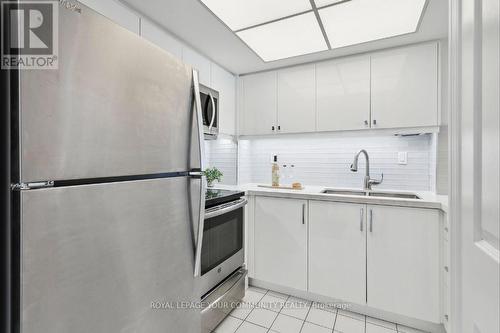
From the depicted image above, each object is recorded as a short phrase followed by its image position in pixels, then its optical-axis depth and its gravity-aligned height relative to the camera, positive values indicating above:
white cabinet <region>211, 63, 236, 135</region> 2.59 +0.75
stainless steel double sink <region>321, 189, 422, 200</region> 2.25 -0.27
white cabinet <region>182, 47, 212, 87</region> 2.16 +0.93
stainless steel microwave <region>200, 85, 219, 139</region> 1.93 +0.43
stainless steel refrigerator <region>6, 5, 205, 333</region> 0.65 -0.06
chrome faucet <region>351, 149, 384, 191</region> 2.43 -0.10
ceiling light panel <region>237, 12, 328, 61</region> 1.81 +1.02
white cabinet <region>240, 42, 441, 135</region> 2.10 +0.67
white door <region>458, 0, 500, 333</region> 0.48 -0.01
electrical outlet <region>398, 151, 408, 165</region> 2.40 +0.07
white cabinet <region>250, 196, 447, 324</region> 1.77 -0.69
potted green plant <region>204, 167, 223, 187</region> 2.37 -0.10
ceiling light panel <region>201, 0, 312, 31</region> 1.58 +1.02
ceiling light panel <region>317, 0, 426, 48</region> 1.60 +1.01
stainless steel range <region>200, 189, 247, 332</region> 1.63 -0.66
